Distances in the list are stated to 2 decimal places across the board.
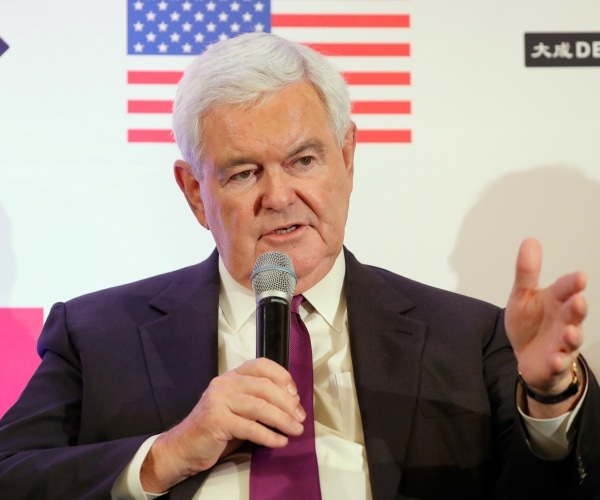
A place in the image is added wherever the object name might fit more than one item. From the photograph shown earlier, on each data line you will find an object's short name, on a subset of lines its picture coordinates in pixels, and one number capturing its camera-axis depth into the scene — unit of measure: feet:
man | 14.19
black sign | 19.99
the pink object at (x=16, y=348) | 19.63
